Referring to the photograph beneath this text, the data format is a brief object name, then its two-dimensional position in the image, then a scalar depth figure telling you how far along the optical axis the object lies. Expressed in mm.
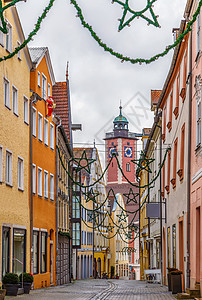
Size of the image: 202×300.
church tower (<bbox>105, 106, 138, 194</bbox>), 123625
